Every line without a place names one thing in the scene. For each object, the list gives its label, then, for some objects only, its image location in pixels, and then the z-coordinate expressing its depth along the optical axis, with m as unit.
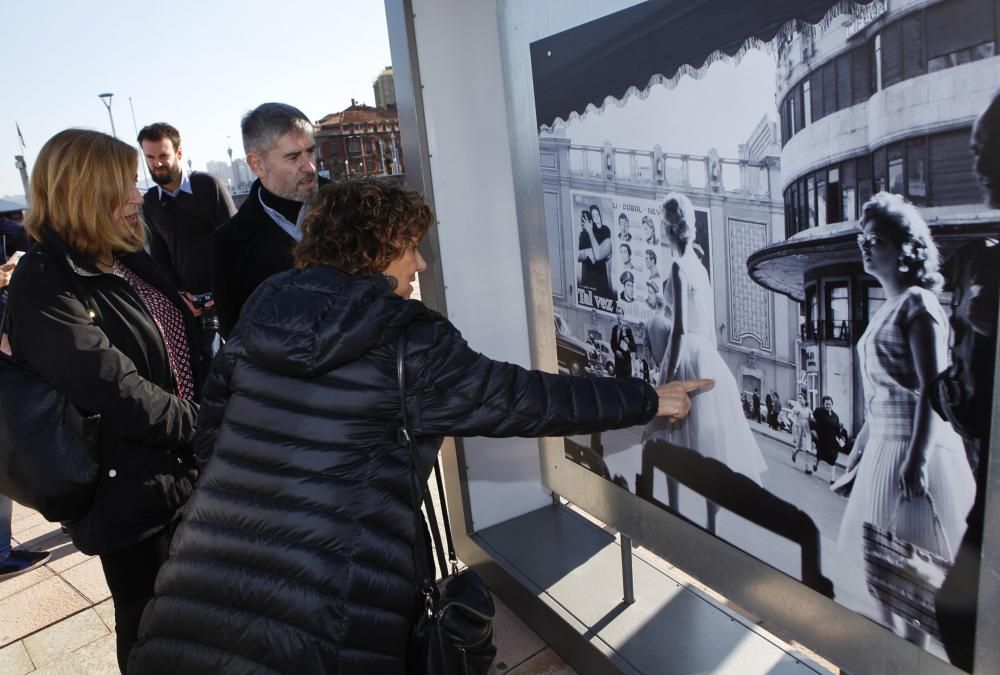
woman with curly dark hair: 1.60
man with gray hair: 2.93
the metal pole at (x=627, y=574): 2.74
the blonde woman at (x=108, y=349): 2.05
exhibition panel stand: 1.75
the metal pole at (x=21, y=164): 23.07
